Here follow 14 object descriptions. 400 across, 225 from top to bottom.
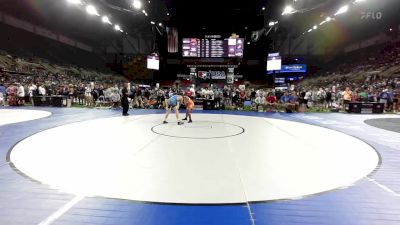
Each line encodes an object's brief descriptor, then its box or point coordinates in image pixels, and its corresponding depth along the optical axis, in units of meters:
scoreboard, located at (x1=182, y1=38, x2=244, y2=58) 25.40
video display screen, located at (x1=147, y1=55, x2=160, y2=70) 25.16
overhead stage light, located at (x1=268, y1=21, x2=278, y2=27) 23.84
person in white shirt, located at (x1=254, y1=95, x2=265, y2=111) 15.73
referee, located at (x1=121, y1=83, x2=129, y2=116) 12.41
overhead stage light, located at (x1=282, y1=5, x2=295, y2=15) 19.09
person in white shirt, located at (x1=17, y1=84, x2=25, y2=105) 16.50
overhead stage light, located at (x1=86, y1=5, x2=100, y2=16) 16.77
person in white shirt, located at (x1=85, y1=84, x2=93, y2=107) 16.72
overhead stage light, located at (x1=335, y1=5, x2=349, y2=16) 16.44
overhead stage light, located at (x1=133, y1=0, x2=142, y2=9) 18.99
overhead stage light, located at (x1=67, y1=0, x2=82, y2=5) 15.33
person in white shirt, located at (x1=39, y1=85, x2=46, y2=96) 17.58
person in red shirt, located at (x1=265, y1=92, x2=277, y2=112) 15.49
